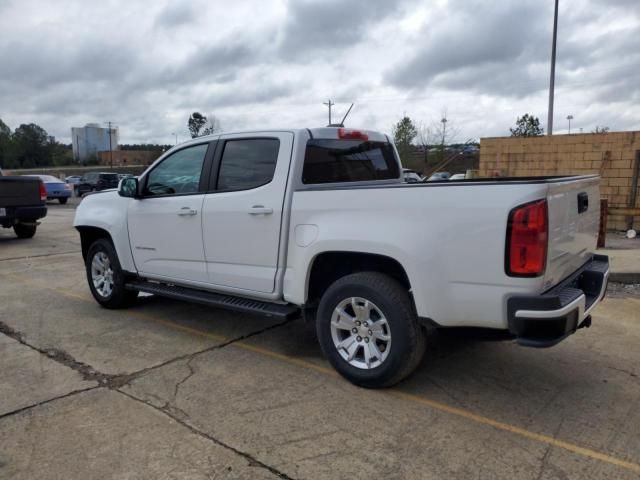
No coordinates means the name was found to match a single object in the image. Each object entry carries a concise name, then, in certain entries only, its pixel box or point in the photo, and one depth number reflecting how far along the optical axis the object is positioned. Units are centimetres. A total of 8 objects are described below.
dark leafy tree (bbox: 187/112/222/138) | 8338
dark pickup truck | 1148
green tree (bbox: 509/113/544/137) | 6962
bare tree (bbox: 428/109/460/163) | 3741
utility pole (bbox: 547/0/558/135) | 1841
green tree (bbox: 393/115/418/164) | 4658
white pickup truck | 314
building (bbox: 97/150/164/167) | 9506
